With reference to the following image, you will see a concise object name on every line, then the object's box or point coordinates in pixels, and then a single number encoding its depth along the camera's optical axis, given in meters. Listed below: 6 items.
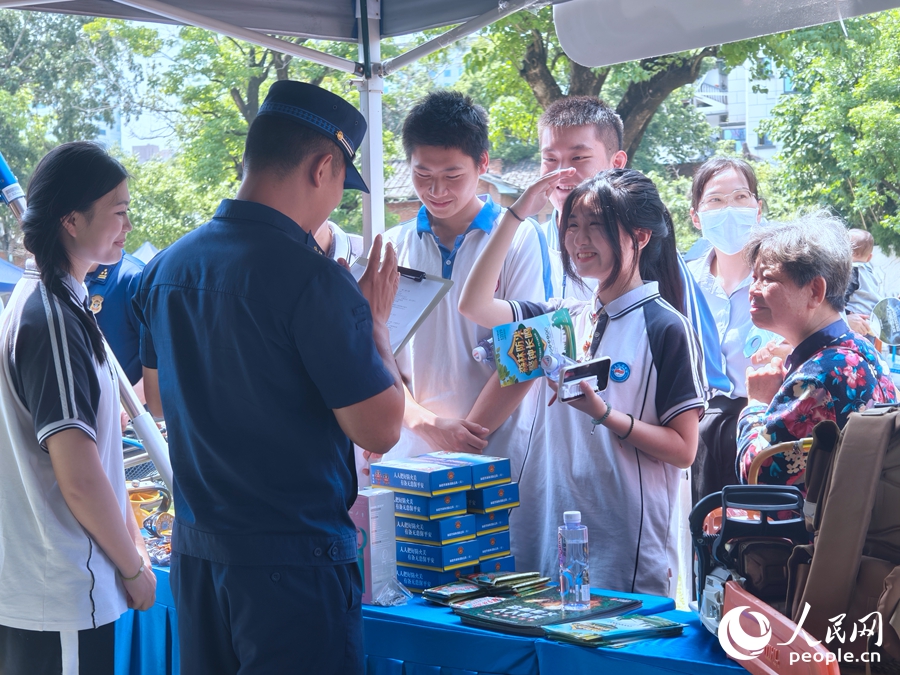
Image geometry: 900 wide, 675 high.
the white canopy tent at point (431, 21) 2.93
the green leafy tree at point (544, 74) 11.74
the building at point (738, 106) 39.54
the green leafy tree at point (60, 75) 21.34
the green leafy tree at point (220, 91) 17.56
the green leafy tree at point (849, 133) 16.80
